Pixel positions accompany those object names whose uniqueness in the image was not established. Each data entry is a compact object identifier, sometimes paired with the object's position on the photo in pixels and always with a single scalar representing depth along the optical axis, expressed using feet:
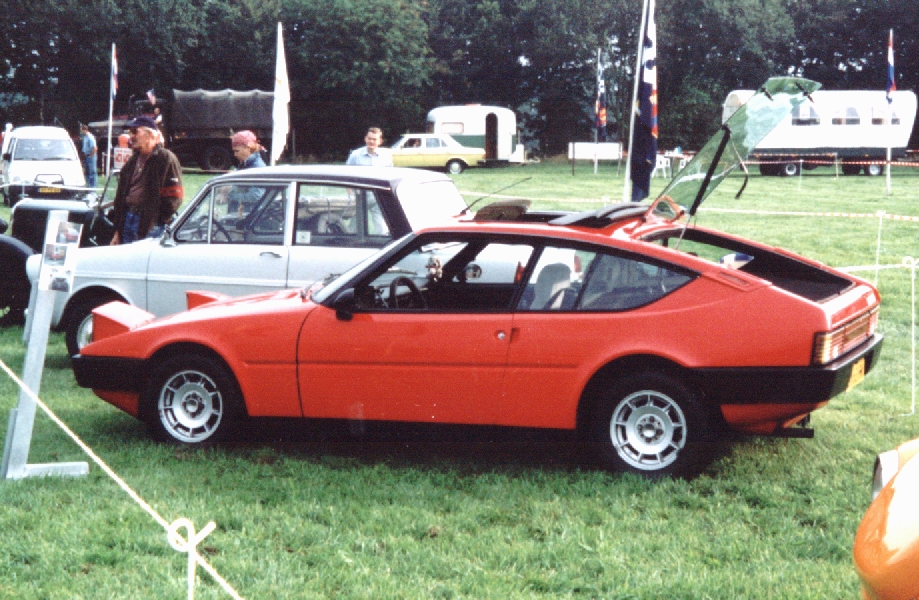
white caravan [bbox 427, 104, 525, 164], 154.81
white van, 83.05
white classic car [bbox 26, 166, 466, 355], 26.13
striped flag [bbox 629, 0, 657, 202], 34.96
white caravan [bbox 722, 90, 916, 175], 138.62
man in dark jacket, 31.68
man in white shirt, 39.47
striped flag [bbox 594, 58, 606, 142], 143.51
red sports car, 17.88
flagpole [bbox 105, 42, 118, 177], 96.14
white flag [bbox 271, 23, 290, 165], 51.96
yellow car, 143.33
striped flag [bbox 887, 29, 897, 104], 92.56
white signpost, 17.63
